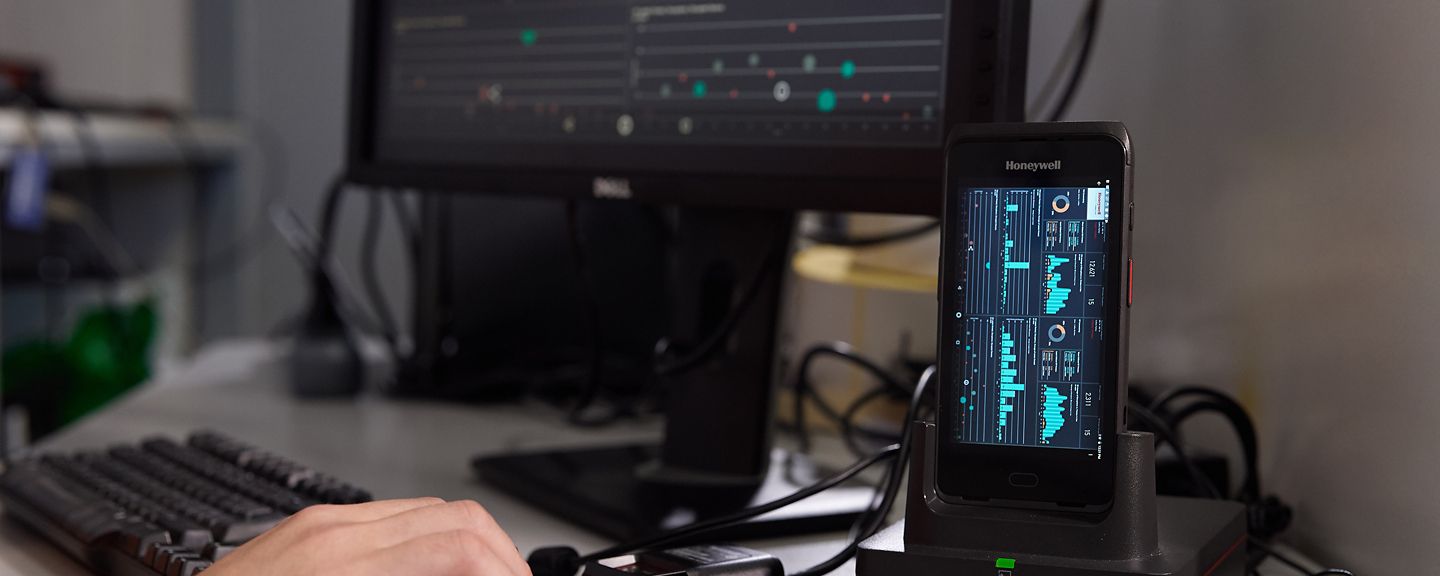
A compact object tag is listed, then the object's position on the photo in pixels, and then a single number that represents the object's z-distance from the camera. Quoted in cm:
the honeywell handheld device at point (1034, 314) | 41
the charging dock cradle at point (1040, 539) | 41
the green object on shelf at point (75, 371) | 138
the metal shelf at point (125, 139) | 147
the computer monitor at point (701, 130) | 59
